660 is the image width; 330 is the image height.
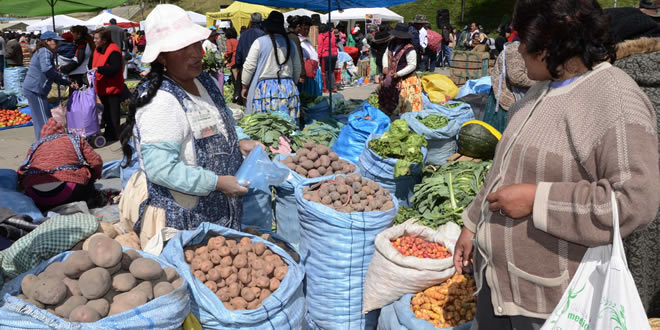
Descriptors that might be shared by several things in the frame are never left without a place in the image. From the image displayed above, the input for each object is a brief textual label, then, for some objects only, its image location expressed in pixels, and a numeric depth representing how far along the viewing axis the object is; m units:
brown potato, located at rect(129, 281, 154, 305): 1.86
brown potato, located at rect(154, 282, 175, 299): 1.87
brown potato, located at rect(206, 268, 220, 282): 2.26
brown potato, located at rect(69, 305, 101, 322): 1.69
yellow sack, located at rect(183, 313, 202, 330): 2.03
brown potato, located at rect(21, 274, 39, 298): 1.80
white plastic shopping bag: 1.26
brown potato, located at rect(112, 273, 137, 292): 1.88
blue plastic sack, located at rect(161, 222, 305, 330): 2.11
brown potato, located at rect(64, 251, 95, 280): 1.90
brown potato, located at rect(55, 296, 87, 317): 1.76
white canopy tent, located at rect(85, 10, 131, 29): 20.95
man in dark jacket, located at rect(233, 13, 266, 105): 6.16
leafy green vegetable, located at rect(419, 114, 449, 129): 4.59
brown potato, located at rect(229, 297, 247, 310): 2.19
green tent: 7.10
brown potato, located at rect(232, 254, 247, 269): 2.37
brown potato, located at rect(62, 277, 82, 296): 1.86
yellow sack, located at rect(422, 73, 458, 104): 7.55
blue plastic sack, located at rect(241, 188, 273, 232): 3.45
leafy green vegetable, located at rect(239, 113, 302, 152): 4.79
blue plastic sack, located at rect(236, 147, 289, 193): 2.46
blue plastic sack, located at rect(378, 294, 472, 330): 2.48
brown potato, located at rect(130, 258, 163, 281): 1.93
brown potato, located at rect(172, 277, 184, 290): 1.96
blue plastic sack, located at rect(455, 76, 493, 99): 6.63
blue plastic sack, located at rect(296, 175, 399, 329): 2.90
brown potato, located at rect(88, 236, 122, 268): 1.92
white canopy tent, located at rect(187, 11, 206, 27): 22.40
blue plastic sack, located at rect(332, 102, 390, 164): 4.56
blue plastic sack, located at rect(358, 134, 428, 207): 3.91
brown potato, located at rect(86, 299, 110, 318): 1.76
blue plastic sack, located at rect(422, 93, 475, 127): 5.20
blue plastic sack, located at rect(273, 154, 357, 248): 3.65
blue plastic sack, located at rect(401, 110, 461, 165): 4.45
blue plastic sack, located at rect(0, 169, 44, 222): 3.33
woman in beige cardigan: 1.26
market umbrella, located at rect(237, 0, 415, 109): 6.24
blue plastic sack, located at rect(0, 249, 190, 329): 1.66
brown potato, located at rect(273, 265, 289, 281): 2.36
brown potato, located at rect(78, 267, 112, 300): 1.81
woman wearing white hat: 2.12
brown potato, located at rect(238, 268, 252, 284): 2.31
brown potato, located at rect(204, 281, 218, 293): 2.23
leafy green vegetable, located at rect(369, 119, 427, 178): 3.80
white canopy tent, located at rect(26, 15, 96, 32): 18.49
